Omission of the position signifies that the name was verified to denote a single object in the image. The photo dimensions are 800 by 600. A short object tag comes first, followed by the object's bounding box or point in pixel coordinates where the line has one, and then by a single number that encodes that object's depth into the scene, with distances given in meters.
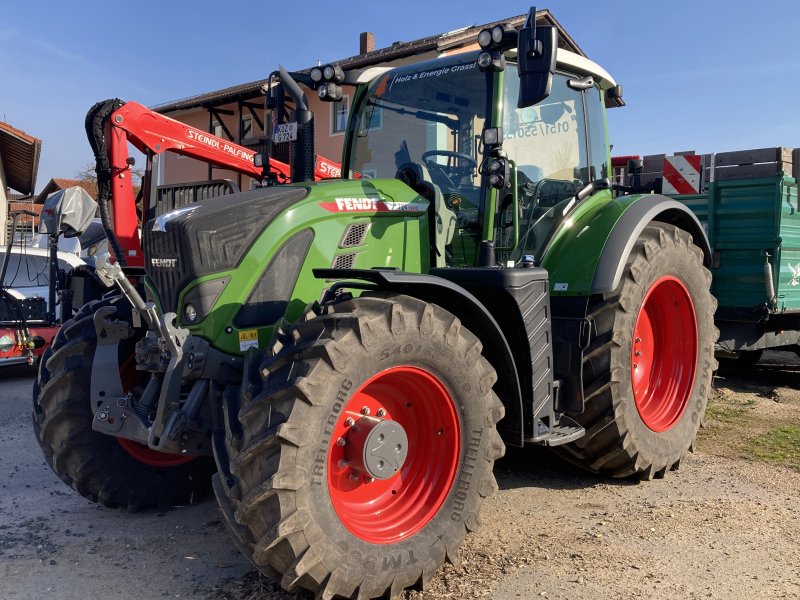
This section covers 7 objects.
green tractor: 2.95
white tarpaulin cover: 4.47
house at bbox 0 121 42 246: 20.36
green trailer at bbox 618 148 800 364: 7.12
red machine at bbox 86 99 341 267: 7.43
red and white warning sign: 7.74
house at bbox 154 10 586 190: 18.59
